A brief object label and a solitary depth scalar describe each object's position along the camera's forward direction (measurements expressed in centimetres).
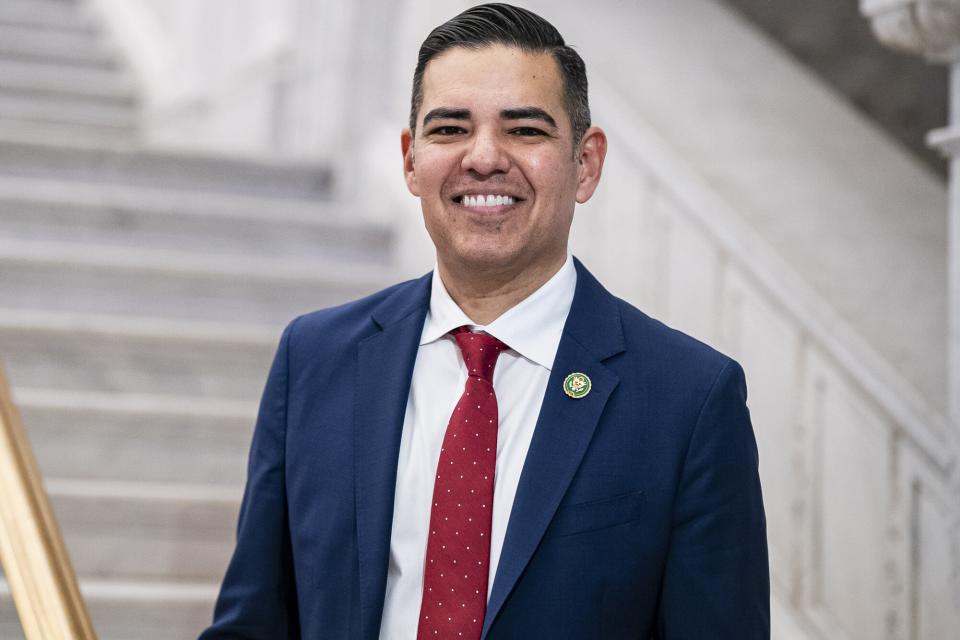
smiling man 297
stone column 355
